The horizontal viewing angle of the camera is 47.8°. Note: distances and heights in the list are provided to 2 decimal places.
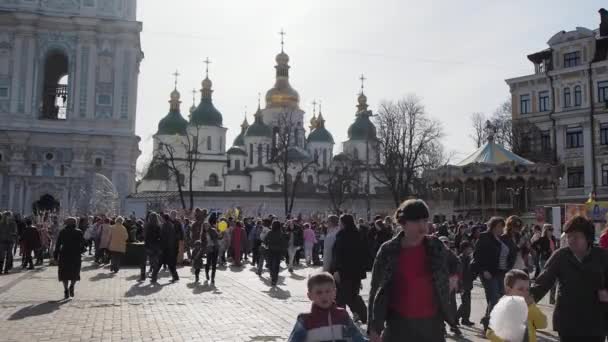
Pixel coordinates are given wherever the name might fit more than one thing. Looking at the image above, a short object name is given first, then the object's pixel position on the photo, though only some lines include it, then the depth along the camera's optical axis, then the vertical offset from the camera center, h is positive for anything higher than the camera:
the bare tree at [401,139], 45.72 +5.26
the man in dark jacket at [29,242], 20.38 -0.96
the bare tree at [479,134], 60.31 +7.39
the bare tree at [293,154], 64.94 +6.74
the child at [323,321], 4.83 -0.75
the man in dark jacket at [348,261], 9.33 -0.61
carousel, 29.95 +1.72
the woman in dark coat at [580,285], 5.52 -0.53
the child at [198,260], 17.17 -1.17
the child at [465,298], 10.79 -1.27
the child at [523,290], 5.79 -0.61
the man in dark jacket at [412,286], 4.79 -0.49
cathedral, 76.44 +8.53
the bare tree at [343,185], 55.03 +2.65
